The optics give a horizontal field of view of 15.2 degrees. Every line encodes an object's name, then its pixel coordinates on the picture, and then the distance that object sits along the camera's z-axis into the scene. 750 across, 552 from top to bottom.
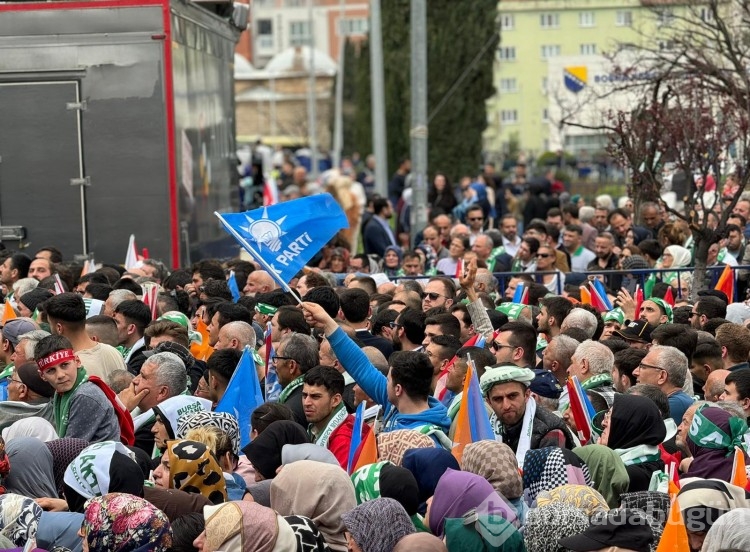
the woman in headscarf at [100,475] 12.73
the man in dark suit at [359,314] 20.07
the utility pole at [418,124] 41.06
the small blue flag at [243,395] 17.03
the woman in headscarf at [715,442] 14.12
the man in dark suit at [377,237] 38.38
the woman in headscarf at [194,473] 12.90
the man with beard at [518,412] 15.28
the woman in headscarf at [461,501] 12.26
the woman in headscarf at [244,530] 11.20
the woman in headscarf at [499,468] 12.76
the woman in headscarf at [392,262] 33.95
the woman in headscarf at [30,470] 13.16
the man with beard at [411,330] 19.51
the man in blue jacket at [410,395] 15.21
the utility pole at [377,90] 48.90
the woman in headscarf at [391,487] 12.63
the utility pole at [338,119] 114.74
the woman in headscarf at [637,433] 14.55
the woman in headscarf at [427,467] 13.19
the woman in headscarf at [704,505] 11.75
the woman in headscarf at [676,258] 29.21
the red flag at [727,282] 26.13
